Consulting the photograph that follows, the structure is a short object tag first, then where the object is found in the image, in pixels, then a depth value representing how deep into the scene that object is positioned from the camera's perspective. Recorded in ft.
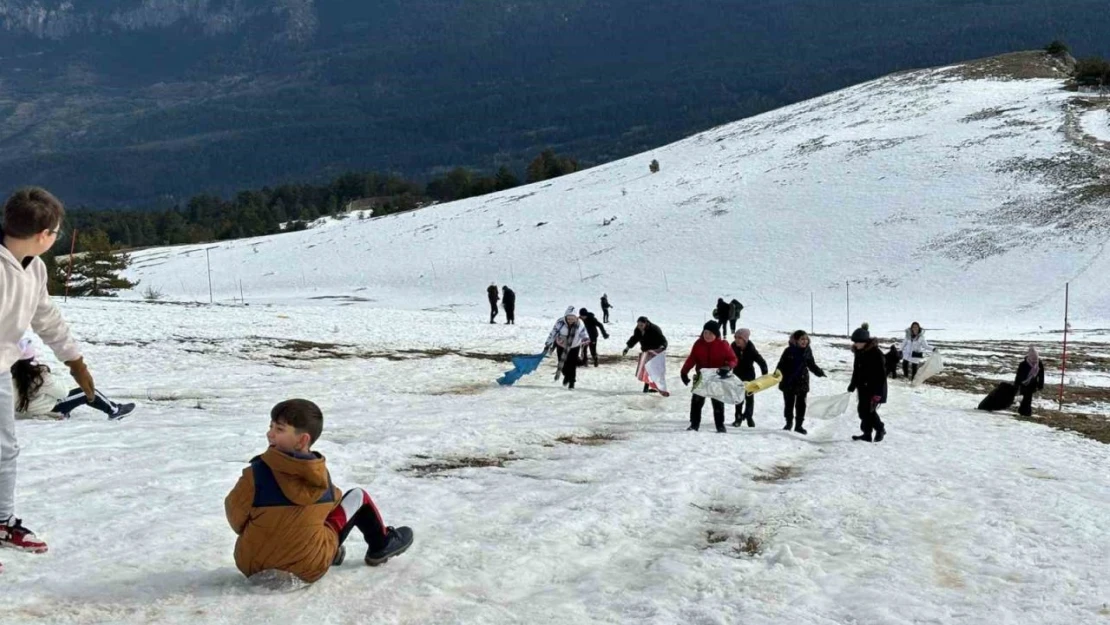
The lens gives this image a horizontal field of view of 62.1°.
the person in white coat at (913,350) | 78.74
